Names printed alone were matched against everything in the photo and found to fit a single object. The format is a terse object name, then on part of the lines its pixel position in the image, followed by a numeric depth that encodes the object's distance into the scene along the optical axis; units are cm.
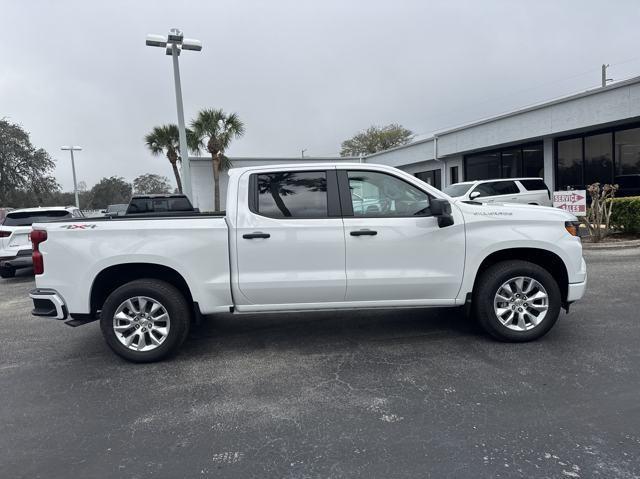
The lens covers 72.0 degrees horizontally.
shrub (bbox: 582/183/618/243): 1107
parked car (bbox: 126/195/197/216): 999
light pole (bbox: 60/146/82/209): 2750
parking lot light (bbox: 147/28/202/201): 1260
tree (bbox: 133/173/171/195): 9488
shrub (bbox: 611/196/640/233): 1113
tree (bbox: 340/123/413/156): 4959
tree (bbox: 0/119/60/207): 3850
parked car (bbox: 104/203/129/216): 2291
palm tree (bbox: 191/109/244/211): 2505
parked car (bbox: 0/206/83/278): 905
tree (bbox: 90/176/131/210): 8056
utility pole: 3431
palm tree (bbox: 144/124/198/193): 2762
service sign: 1162
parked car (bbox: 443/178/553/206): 1395
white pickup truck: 420
